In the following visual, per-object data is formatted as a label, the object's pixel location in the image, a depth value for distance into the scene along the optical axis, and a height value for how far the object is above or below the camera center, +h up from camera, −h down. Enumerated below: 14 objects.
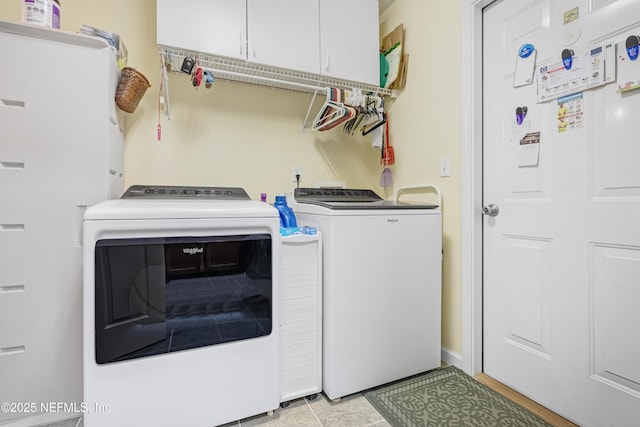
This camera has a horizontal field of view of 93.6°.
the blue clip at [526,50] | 1.45 +0.77
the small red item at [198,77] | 1.63 +0.72
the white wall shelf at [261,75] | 1.70 +0.86
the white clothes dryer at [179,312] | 1.06 -0.41
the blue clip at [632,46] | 1.10 +0.59
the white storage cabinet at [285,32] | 1.61 +1.05
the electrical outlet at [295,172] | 2.21 +0.27
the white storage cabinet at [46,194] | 1.24 +0.07
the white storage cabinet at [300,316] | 1.39 -0.51
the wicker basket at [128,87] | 1.50 +0.62
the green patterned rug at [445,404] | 1.29 -0.92
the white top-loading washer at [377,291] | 1.43 -0.42
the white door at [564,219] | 1.15 -0.05
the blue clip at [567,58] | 1.29 +0.64
